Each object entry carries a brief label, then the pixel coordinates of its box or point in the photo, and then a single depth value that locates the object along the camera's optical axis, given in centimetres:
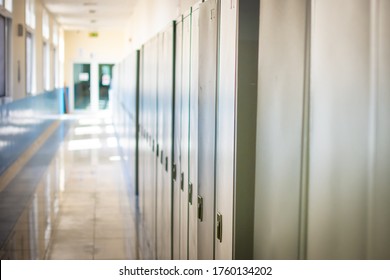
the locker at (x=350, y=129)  177
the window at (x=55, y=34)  2089
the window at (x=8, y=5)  1015
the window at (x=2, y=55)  1019
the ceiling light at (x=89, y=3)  1624
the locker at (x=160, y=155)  472
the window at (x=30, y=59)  1448
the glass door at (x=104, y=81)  2753
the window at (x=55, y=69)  2134
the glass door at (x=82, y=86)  2728
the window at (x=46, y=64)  1872
